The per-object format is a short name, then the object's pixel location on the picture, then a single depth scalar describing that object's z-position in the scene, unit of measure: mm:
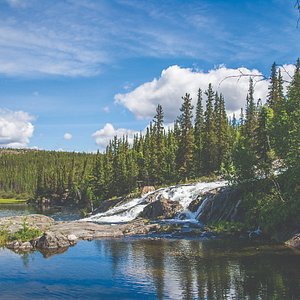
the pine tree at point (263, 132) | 50344
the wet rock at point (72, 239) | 41625
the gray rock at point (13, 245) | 39306
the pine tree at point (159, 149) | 94312
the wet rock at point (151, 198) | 67781
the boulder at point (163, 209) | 60969
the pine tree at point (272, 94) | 90312
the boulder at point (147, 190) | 77362
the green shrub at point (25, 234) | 41750
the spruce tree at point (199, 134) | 91562
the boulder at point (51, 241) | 39031
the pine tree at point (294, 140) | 38550
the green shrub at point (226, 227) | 45656
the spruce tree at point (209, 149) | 89812
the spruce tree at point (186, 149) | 90375
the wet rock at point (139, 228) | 48606
